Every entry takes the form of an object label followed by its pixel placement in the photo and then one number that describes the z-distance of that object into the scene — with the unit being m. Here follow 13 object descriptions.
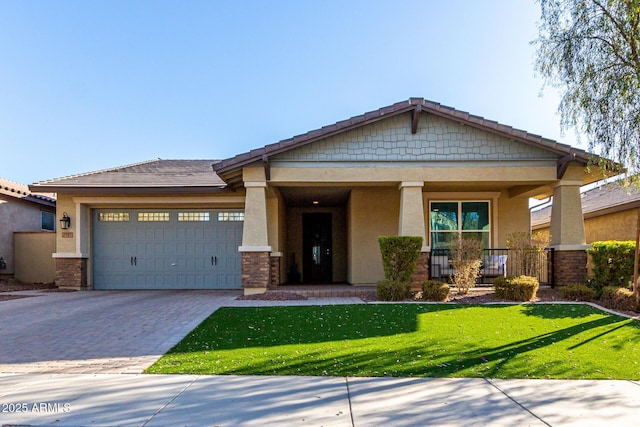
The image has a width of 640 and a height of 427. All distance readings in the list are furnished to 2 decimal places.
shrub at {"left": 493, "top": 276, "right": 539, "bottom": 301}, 10.21
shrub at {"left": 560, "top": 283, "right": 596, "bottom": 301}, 10.16
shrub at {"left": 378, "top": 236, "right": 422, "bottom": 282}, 10.66
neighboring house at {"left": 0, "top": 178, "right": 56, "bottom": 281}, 15.22
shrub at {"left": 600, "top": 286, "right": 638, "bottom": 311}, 8.80
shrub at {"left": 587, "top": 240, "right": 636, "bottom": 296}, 9.77
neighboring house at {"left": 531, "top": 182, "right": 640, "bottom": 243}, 13.88
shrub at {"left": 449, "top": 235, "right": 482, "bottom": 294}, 10.94
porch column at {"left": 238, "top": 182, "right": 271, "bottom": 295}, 11.46
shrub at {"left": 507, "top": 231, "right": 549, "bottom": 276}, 11.35
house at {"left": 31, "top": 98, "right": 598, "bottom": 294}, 11.50
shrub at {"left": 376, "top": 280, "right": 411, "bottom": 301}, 10.34
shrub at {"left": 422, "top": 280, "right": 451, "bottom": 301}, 10.35
